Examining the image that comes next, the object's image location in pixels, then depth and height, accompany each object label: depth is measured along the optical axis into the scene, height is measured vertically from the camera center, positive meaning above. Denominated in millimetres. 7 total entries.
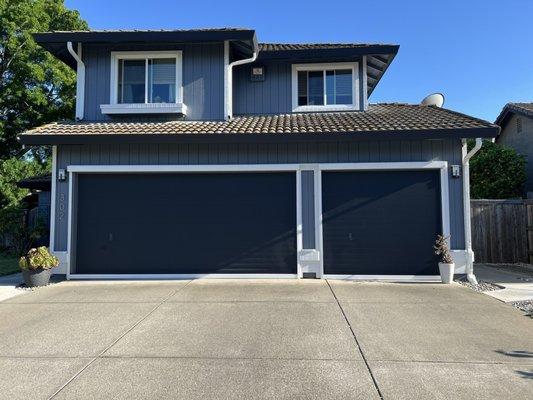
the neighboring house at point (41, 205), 13828 +654
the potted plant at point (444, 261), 9188 -840
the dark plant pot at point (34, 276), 8906 -1128
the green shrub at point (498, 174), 16594 +1958
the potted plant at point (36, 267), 8883 -924
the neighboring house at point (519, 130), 17728 +4238
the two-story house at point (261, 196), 9578 +623
